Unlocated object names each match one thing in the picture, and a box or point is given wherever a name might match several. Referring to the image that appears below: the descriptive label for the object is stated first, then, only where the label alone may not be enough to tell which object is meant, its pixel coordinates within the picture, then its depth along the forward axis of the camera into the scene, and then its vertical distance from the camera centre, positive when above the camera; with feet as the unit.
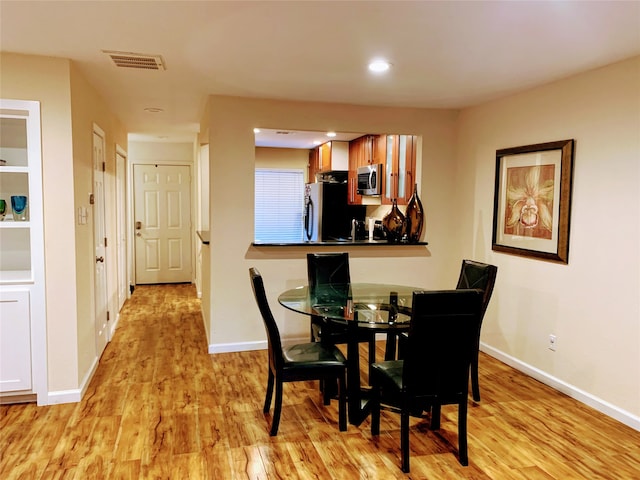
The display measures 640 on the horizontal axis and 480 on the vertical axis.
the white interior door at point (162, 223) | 24.30 -0.66
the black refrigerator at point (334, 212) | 21.47 +0.08
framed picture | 10.96 +0.44
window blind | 25.45 +0.49
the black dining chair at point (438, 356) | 7.45 -2.36
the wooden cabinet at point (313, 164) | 23.82 +2.65
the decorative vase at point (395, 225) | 15.37 -0.36
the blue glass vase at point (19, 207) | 9.99 +0.02
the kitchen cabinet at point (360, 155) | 18.13 +2.48
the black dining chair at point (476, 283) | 10.34 -1.56
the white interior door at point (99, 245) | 12.64 -1.07
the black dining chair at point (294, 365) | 8.75 -2.95
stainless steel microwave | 17.81 +1.39
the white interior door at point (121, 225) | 17.94 -0.63
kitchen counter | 13.83 -0.95
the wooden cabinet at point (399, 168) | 15.76 +1.69
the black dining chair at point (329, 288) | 10.23 -1.89
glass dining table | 8.76 -1.98
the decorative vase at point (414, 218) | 14.97 -0.09
